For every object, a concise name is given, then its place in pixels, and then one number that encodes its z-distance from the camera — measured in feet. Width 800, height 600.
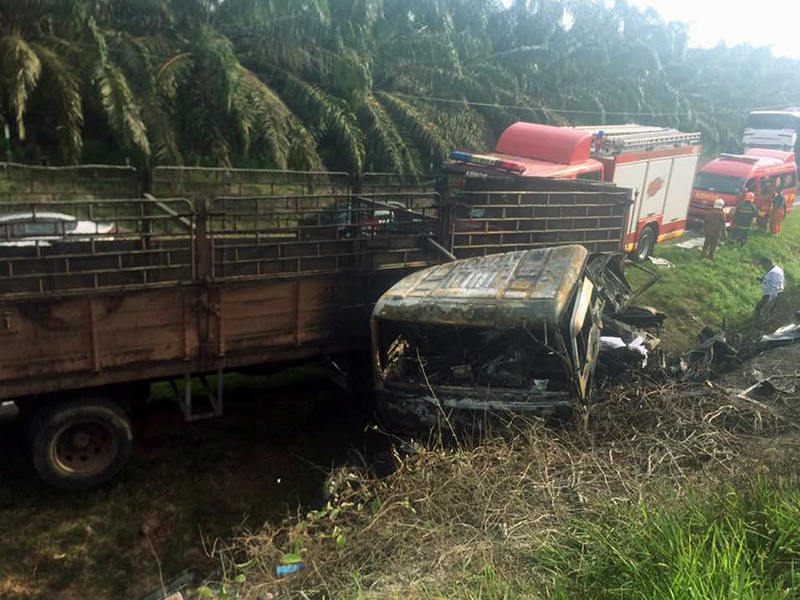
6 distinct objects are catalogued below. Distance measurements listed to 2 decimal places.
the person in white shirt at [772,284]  37.50
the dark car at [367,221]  24.67
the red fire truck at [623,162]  38.96
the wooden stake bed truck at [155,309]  18.76
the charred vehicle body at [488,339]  19.90
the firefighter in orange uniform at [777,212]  57.72
